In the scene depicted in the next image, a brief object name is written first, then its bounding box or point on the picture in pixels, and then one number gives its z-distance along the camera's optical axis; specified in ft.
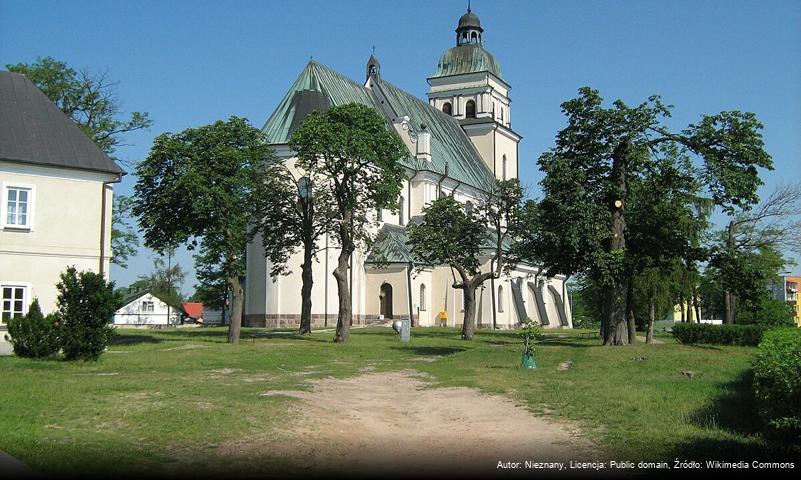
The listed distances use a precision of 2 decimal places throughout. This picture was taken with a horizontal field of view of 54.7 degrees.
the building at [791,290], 354.13
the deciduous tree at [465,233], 120.88
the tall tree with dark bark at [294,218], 120.98
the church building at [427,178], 165.68
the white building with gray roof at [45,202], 83.61
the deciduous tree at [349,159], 106.22
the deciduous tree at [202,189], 99.81
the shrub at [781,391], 30.27
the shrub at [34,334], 69.92
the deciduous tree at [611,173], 89.66
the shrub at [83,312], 69.00
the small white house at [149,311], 268.41
